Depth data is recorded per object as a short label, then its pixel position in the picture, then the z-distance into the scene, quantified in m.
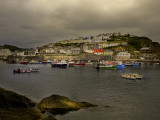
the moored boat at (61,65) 104.06
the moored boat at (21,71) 68.56
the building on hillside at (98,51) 190.25
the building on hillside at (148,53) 178.61
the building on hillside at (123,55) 167.75
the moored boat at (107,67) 85.04
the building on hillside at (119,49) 180.44
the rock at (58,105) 19.55
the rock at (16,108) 13.25
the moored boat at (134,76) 47.91
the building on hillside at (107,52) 180.40
